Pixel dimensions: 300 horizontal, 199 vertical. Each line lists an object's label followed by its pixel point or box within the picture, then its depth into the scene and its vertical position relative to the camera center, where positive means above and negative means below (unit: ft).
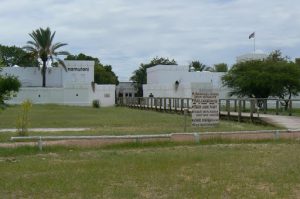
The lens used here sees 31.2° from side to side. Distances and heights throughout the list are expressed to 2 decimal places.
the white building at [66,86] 238.07 +5.33
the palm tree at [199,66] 393.39 +23.35
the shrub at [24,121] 57.71 -2.51
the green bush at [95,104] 207.82 -2.46
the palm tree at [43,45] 241.76 +23.90
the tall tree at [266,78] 143.43 +5.07
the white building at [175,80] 204.23 +7.39
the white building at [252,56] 208.74 +16.43
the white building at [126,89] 334.40 +5.55
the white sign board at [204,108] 69.21 -1.40
